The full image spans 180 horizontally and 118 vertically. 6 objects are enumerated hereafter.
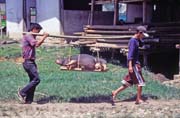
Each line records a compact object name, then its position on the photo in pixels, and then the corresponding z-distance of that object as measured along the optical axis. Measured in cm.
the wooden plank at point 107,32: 1498
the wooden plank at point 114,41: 1511
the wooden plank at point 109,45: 1510
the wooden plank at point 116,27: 1520
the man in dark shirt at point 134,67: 892
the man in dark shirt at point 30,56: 886
